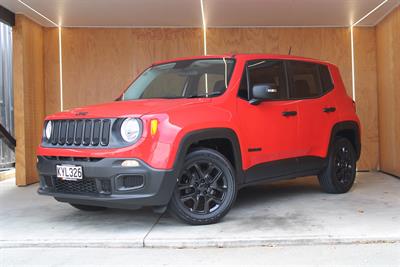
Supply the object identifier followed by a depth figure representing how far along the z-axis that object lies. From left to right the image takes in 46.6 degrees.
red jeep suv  4.47
